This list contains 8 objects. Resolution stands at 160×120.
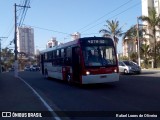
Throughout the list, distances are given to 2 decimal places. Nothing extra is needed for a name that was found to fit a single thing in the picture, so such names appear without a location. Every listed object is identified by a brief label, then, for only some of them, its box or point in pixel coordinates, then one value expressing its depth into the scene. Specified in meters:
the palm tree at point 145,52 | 25.14
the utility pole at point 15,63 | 20.04
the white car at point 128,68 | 15.61
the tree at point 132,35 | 25.97
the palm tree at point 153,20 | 23.07
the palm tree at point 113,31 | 26.67
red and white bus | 8.91
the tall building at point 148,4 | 31.25
